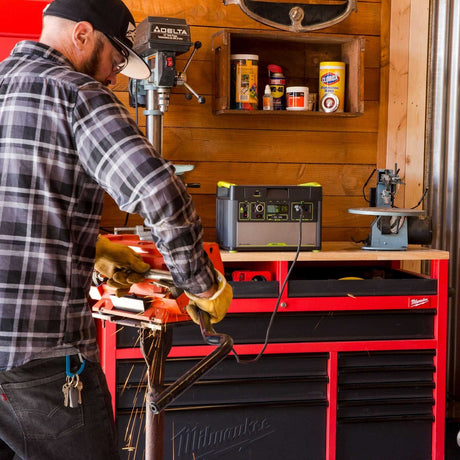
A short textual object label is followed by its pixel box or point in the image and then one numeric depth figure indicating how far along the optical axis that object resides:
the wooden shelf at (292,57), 2.79
